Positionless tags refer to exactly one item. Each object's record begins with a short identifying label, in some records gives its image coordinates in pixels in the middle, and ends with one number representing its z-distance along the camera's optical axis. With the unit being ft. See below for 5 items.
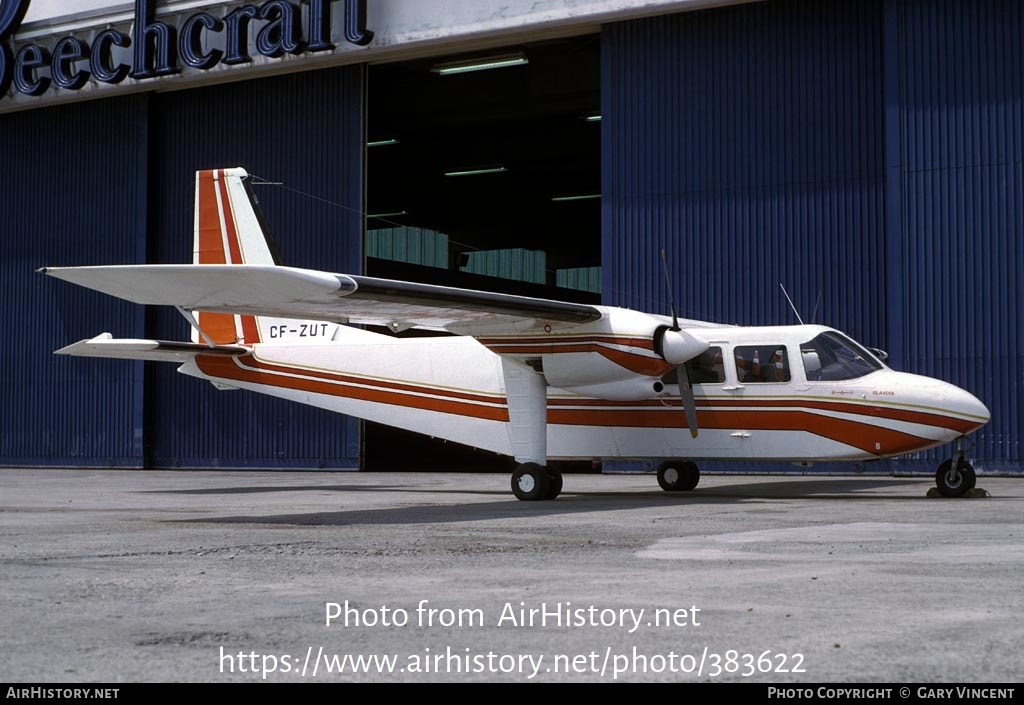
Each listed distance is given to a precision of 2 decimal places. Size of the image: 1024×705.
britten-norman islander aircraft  49.85
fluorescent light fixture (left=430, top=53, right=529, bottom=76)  94.07
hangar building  74.33
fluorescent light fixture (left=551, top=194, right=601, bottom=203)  140.87
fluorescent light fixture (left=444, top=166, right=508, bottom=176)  127.44
